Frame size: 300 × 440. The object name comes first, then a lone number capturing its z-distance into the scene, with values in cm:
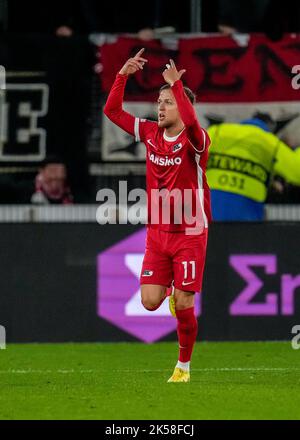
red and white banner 1544
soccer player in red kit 1026
